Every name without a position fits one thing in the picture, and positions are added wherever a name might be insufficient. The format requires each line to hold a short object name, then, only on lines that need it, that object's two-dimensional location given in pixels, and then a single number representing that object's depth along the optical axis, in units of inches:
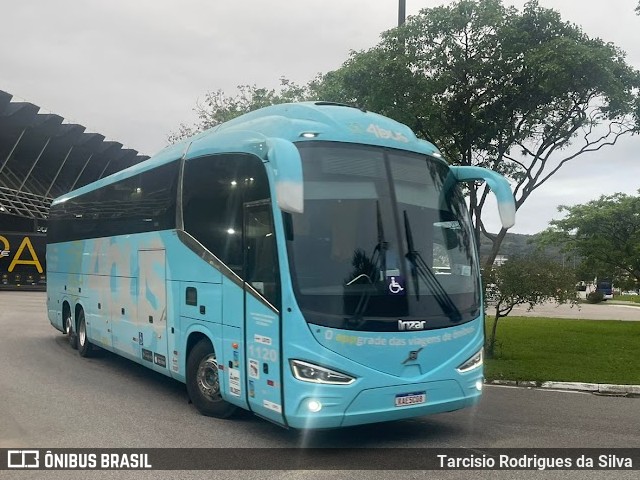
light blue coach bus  226.7
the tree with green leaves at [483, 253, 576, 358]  438.3
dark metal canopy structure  1722.4
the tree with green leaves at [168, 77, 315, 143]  916.0
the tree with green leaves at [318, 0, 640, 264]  485.7
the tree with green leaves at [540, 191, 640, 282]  1180.2
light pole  532.6
